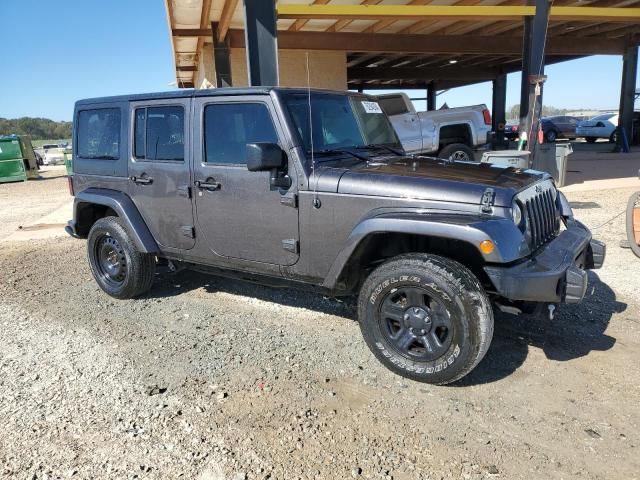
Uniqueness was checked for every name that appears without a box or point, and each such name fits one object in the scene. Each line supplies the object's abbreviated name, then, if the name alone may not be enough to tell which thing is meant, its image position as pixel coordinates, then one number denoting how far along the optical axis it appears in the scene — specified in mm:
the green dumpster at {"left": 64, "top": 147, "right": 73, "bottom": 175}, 20395
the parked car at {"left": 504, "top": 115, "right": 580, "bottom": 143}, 30109
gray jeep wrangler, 2982
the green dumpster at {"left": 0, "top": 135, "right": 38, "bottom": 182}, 19406
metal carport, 9000
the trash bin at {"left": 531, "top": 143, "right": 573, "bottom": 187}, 11023
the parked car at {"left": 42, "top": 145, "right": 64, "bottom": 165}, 33250
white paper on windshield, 4363
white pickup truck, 11531
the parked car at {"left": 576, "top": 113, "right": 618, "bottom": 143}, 27969
